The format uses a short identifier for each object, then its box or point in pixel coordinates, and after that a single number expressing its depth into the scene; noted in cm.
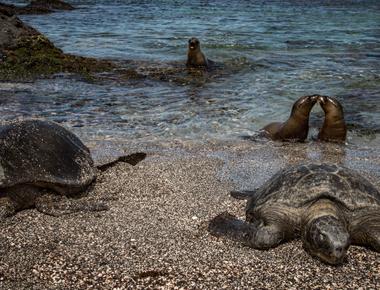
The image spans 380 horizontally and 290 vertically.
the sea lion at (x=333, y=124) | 788
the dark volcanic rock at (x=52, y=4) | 3426
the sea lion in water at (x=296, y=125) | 791
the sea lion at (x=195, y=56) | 1424
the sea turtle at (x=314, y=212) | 402
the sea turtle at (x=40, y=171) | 476
